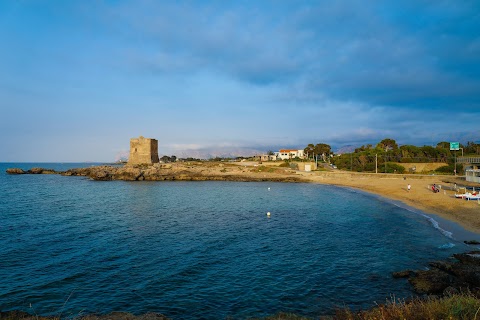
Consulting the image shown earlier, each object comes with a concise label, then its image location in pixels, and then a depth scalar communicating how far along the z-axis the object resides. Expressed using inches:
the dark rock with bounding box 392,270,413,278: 548.4
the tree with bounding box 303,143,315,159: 5571.4
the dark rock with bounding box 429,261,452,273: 549.1
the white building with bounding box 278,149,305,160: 7300.2
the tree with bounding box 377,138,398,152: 4052.7
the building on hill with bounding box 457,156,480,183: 1698.5
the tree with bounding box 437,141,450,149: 3772.1
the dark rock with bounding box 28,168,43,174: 4116.6
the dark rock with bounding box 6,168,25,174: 4005.2
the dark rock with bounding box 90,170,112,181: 3114.2
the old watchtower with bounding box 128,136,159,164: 4121.6
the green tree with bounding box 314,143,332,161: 5433.1
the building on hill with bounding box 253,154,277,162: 7062.0
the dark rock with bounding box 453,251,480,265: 577.4
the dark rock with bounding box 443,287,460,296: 428.6
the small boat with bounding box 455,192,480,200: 1246.2
